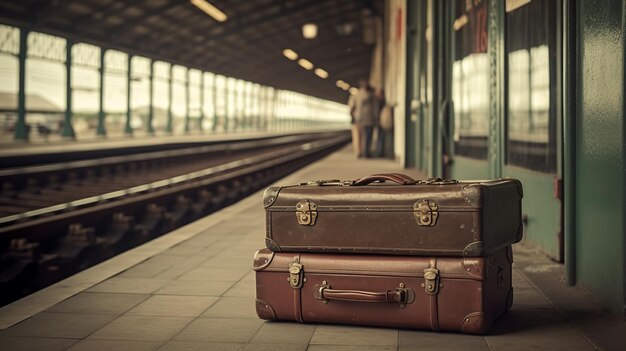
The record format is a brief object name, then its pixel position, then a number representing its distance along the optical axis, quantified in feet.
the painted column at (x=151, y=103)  107.14
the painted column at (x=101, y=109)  89.25
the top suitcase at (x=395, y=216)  10.82
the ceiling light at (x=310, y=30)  92.17
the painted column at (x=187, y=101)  123.54
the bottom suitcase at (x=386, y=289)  10.74
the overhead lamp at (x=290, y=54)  138.54
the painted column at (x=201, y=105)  132.67
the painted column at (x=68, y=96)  81.41
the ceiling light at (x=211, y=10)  76.84
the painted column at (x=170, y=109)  115.65
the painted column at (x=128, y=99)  97.50
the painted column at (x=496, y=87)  21.53
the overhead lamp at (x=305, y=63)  151.12
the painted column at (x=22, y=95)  72.18
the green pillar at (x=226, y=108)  152.76
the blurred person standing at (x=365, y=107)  62.54
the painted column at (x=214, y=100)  142.92
